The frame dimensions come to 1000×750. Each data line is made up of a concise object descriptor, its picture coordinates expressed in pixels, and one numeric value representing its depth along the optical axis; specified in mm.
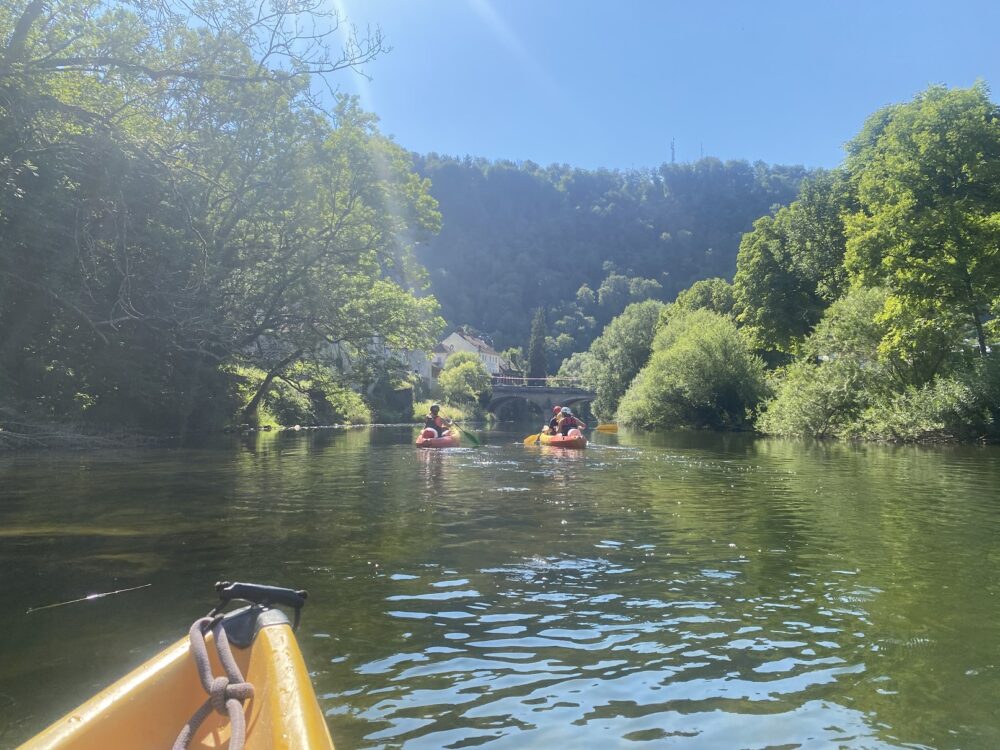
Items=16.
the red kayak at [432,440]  24312
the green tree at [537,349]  141250
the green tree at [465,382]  84062
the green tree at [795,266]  38344
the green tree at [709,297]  58781
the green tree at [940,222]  25328
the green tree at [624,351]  66375
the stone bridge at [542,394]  90312
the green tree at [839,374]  29578
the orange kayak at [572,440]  24438
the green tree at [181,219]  13289
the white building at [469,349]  117156
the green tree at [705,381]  42125
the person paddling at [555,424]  26625
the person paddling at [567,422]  25498
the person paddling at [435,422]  25141
